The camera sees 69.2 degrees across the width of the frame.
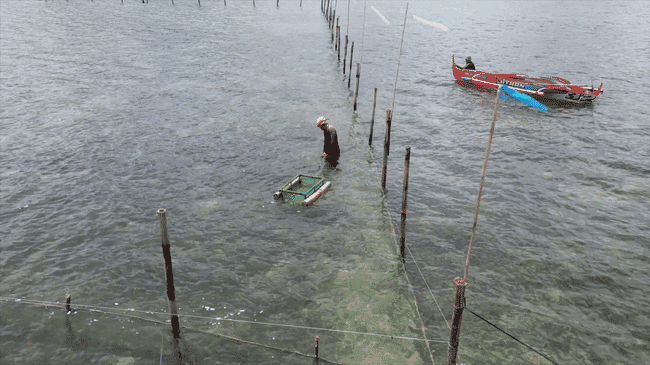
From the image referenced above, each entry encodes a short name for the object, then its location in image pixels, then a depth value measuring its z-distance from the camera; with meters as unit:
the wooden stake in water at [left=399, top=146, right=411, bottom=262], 14.68
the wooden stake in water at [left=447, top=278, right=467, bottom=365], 8.43
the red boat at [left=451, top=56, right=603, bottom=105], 31.25
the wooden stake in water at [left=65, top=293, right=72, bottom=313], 12.00
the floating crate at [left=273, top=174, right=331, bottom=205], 17.34
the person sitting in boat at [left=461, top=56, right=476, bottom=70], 37.40
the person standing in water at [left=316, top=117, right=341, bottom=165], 19.59
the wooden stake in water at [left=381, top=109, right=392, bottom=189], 18.25
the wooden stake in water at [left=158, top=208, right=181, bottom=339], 9.98
